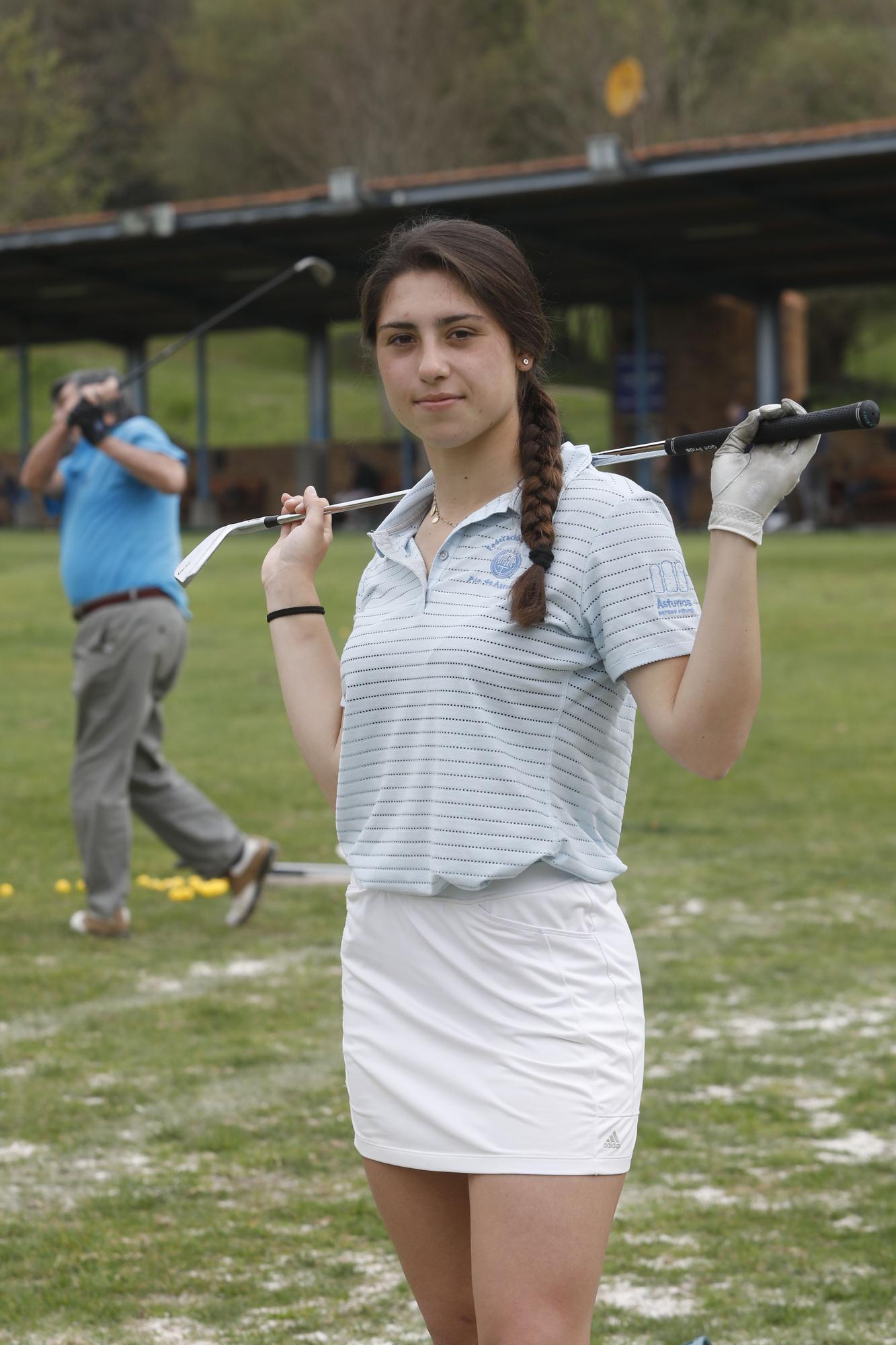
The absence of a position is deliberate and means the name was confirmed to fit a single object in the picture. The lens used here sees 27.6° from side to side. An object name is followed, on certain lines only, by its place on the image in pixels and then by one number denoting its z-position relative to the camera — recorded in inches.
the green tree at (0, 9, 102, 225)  1854.1
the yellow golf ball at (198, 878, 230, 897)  289.9
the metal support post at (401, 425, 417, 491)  1150.3
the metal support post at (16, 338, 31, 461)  1221.7
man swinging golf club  255.3
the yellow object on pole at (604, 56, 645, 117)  1027.3
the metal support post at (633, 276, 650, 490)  1037.8
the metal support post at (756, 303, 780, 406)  1094.4
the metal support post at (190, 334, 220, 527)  1191.6
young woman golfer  85.2
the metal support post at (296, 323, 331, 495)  1202.0
